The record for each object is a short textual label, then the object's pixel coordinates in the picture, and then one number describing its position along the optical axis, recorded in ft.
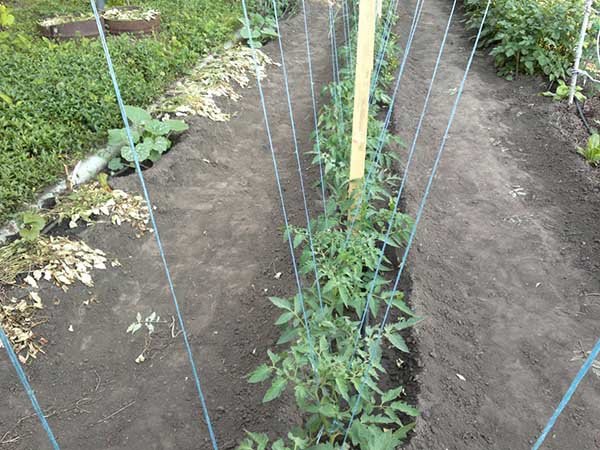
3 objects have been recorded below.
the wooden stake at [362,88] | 7.50
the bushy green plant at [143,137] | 11.53
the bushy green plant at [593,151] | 12.00
